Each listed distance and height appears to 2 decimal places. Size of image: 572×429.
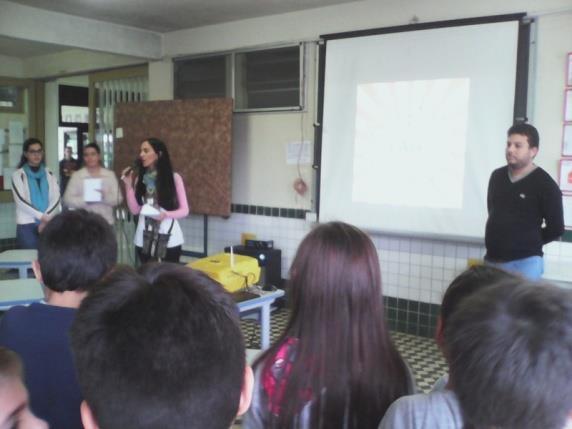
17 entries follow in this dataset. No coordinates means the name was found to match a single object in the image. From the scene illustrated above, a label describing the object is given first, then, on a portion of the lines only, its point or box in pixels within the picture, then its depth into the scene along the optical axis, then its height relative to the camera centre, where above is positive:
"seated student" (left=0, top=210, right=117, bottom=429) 1.54 -0.52
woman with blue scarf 4.94 -0.30
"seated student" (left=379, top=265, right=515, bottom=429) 1.04 -0.44
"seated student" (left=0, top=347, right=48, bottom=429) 0.91 -0.38
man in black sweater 3.27 -0.21
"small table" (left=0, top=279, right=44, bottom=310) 2.78 -0.68
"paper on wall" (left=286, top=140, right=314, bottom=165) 5.02 +0.12
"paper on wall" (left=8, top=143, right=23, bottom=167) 7.73 +0.07
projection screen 3.99 +0.32
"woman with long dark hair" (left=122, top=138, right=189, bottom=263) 4.16 -0.31
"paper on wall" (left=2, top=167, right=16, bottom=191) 7.64 -0.25
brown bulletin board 5.33 +0.23
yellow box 2.83 -0.52
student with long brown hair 1.37 -0.44
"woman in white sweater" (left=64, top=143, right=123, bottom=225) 4.88 -0.23
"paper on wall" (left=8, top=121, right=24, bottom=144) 7.73 +0.36
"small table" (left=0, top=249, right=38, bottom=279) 3.81 -0.67
